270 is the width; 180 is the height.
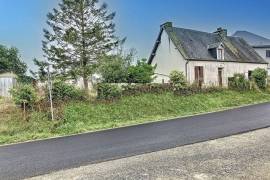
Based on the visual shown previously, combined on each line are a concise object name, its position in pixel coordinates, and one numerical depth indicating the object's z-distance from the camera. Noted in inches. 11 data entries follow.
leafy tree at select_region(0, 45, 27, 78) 1429.4
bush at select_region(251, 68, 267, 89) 748.7
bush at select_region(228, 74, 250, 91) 707.5
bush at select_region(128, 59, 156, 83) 690.9
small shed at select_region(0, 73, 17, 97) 599.3
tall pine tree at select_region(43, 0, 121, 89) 716.9
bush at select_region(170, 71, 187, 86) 615.2
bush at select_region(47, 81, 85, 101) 475.7
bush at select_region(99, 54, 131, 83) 664.4
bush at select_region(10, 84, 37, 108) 438.6
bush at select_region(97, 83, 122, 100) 515.8
